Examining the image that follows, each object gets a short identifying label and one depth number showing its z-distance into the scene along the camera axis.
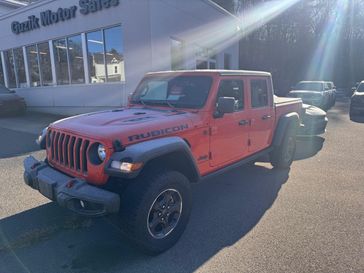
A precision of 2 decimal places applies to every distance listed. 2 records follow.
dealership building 10.75
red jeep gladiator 2.85
